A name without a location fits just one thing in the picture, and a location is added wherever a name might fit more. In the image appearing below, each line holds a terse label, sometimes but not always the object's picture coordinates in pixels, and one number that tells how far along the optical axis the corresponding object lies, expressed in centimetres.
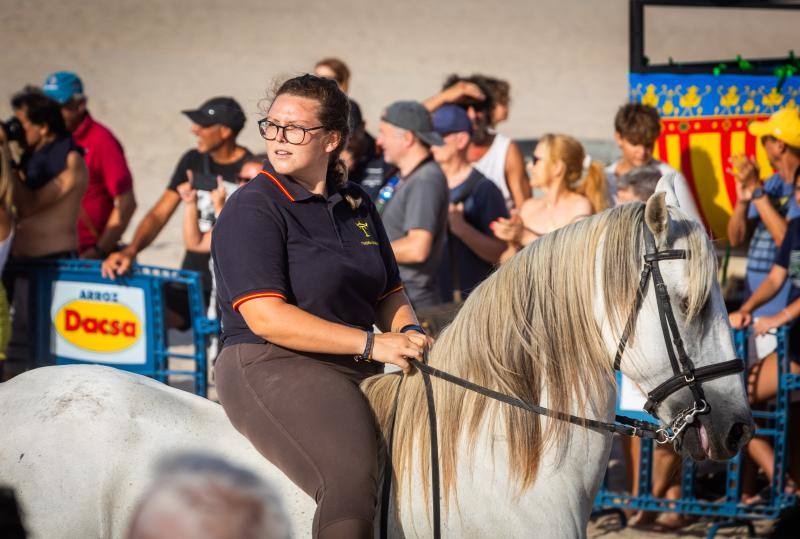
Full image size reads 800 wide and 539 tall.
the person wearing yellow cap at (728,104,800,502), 1137
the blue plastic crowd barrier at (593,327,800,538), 1125
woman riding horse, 595
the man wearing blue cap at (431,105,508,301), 1354
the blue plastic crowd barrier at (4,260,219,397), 1237
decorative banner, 1437
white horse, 604
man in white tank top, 1583
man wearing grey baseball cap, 1173
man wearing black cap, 1377
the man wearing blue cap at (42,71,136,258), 1518
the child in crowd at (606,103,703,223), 1367
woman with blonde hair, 1262
